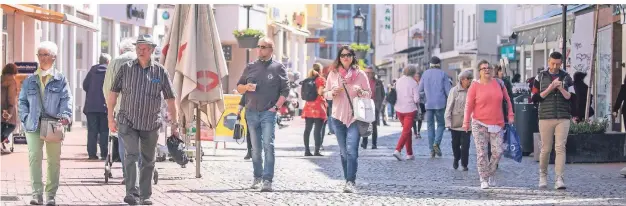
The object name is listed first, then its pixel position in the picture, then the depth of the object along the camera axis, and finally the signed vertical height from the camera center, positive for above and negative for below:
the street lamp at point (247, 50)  45.67 +0.88
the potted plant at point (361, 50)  61.32 +1.24
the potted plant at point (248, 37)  40.66 +1.14
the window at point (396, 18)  89.38 +3.83
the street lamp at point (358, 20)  54.34 +2.20
